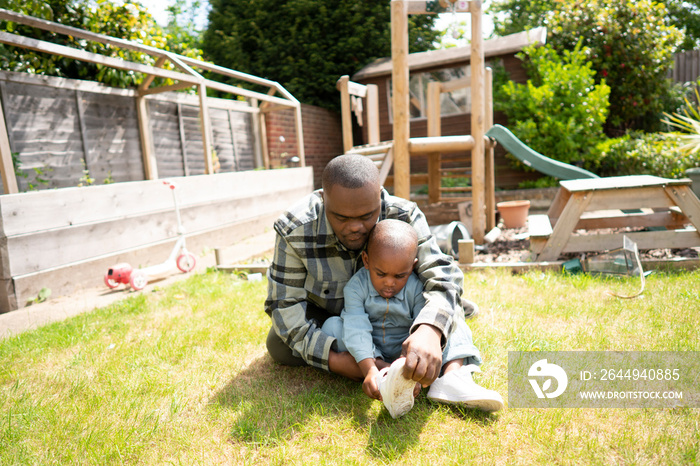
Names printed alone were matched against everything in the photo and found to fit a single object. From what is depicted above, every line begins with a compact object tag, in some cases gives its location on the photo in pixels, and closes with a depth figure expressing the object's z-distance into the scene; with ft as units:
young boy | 5.92
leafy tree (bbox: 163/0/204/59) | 62.04
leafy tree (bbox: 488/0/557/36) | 65.33
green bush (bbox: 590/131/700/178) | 25.23
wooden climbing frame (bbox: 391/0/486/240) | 15.99
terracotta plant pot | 20.93
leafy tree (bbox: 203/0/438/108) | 51.16
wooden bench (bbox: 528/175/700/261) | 12.70
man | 6.57
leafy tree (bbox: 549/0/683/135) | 32.55
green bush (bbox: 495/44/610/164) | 30.42
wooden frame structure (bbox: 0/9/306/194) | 13.98
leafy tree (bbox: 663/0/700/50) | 61.21
